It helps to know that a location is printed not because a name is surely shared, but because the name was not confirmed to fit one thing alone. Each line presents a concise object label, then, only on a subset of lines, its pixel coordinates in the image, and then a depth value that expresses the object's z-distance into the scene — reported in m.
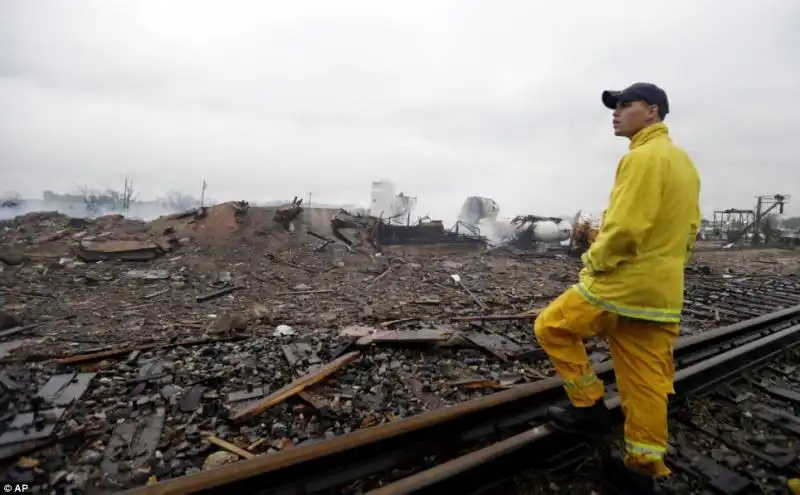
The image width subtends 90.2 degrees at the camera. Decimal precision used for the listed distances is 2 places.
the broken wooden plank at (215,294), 7.58
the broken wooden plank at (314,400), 3.04
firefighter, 2.06
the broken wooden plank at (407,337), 4.34
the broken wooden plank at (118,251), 9.95
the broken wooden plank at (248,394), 3.23
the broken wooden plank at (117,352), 4.05
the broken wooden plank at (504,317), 5.74
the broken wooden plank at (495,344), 4.34
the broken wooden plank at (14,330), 5.30
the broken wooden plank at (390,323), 5.45
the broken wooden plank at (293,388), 2.94
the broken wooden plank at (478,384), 3.54
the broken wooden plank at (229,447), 2.51
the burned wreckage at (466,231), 14.08
